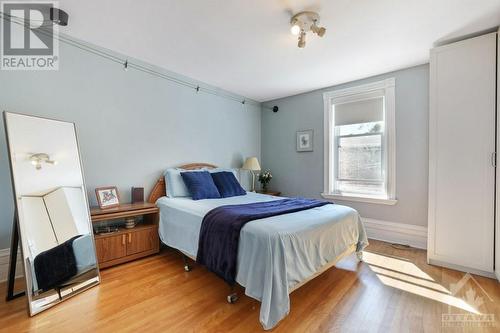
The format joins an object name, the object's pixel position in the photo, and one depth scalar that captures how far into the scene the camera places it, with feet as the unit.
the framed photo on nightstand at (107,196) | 8.36
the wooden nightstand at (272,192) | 14.29
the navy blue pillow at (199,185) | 9.85
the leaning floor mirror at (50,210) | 5.90
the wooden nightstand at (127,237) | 7.82
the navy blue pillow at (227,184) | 10.91
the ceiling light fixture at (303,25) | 6.63
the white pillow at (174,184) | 10.07
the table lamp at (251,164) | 13.79
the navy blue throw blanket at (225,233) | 5.95
